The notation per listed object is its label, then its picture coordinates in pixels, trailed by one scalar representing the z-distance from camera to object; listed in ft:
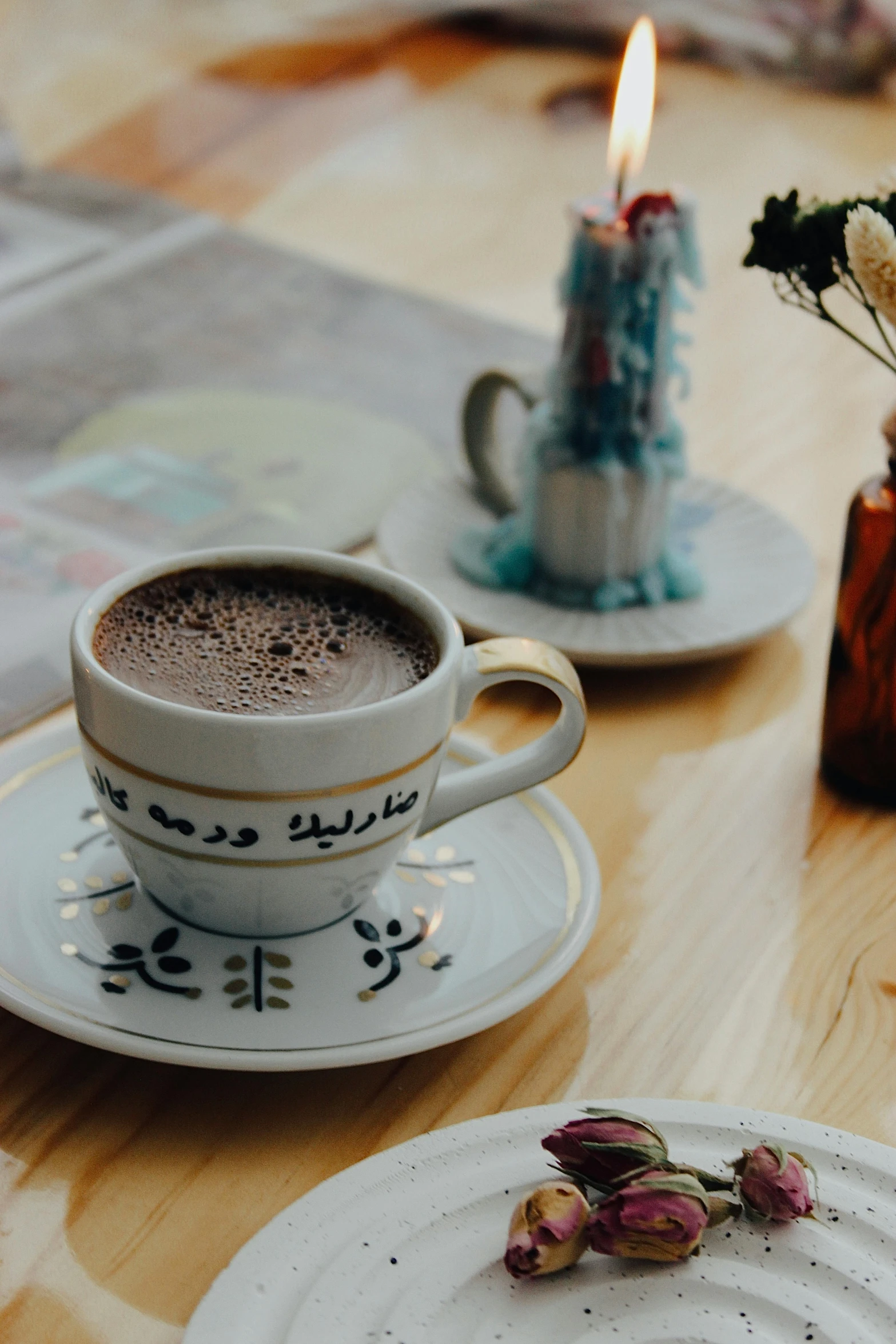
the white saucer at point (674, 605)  2.47
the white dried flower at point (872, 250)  1.80
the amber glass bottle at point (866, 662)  2.12
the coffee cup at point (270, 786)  1.54
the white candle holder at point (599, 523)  2.53
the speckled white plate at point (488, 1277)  1.28
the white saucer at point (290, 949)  1.55
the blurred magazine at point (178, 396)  2.77
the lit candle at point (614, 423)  2.41
